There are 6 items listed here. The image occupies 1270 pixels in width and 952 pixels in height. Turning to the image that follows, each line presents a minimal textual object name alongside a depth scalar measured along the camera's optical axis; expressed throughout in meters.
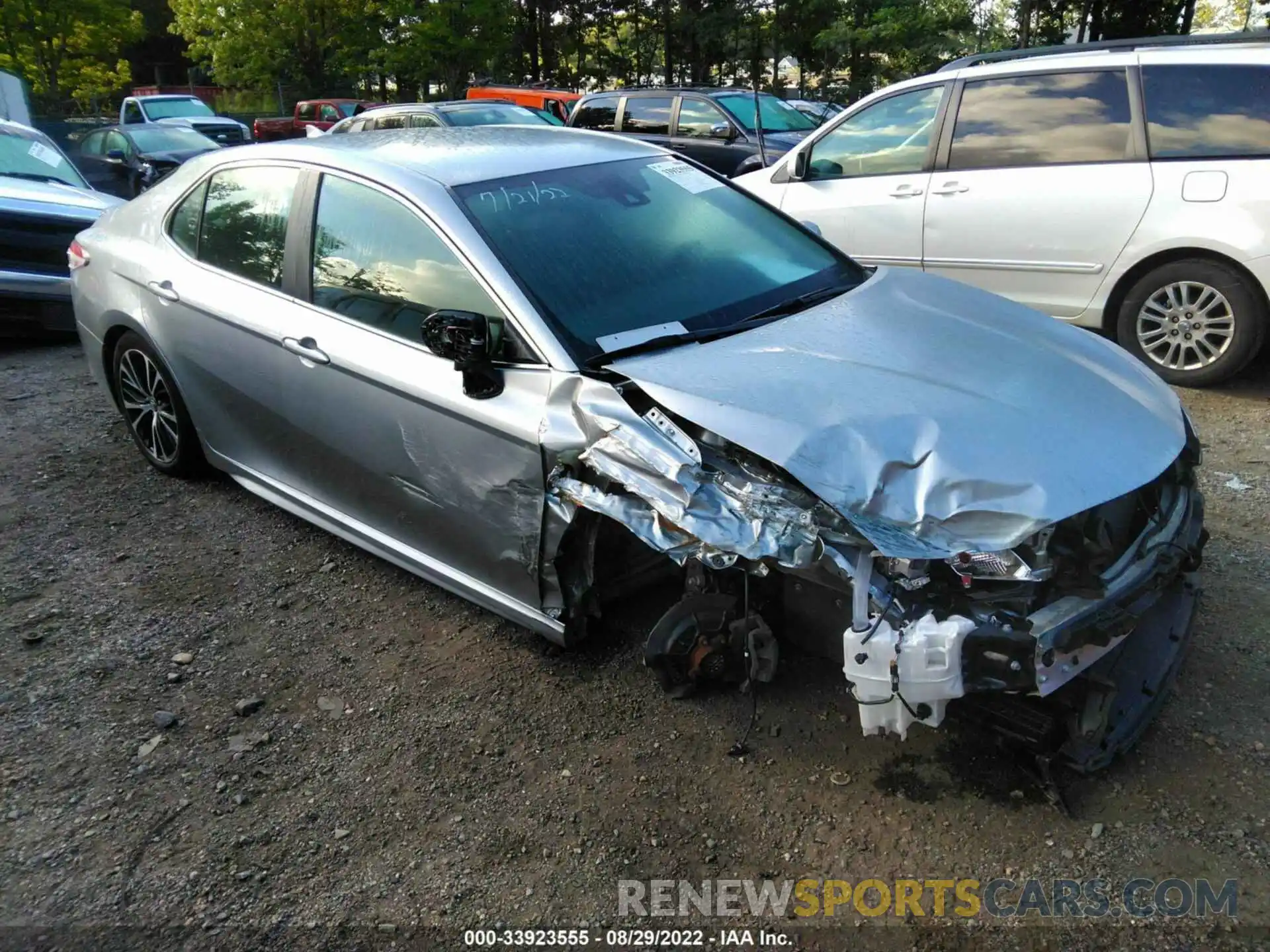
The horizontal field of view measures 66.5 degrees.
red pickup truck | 21.77
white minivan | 5.18
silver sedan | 2.42
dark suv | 11.04
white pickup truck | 18.25
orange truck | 16.88
